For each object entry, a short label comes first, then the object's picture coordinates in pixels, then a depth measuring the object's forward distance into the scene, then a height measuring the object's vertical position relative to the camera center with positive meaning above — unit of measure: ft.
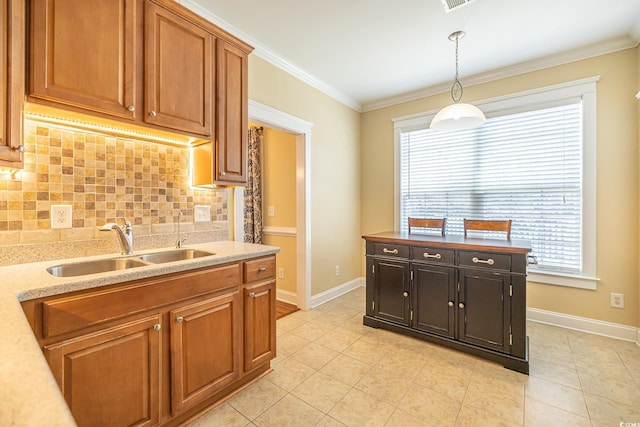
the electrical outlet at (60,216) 5.18 -0.09
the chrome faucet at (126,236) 5.62 -0.50
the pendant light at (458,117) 7.52 +2.60
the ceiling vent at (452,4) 6.77 +4.98
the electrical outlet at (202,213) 7.39 -0.04
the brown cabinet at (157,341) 3.81 -2.12
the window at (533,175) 9.09 +1.35
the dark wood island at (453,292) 6.90 -2.17
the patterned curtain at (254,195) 12.48 +0.73
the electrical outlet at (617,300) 8.54 -2.63
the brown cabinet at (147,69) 4.41 +2.62
